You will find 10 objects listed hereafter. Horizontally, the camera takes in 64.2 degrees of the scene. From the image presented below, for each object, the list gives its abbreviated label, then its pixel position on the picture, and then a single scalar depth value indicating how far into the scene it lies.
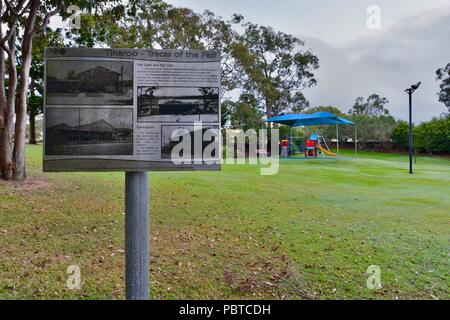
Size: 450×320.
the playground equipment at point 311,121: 20.78
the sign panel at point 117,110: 2.51
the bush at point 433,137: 28.10
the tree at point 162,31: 10.88
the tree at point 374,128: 33.81
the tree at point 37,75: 11.77
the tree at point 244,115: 27.70
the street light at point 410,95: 14.80
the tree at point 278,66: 29.22
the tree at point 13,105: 8.81
